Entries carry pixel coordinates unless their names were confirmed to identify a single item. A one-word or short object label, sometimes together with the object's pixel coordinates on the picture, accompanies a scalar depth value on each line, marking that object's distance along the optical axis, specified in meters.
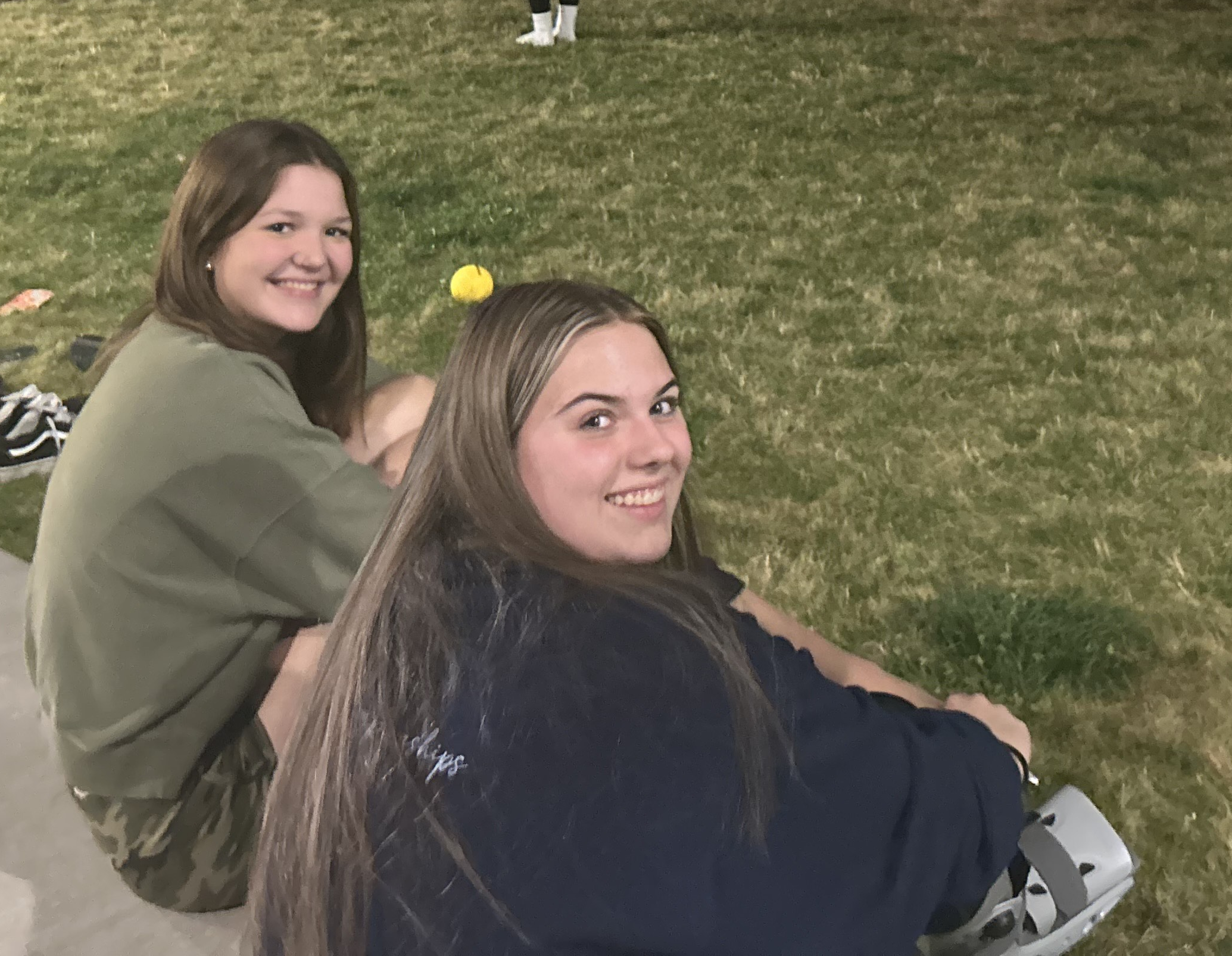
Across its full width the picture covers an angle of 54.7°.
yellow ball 6.24
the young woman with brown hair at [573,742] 1.41
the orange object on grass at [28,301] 6.78
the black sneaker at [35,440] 4.84
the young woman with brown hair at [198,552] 2.27
